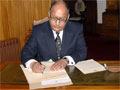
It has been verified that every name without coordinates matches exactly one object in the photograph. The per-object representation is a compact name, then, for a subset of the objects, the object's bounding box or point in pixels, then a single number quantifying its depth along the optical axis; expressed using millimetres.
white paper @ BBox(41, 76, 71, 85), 1612
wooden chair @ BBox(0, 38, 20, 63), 2619
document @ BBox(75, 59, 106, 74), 1866
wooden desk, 1540
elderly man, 2238
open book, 1580
